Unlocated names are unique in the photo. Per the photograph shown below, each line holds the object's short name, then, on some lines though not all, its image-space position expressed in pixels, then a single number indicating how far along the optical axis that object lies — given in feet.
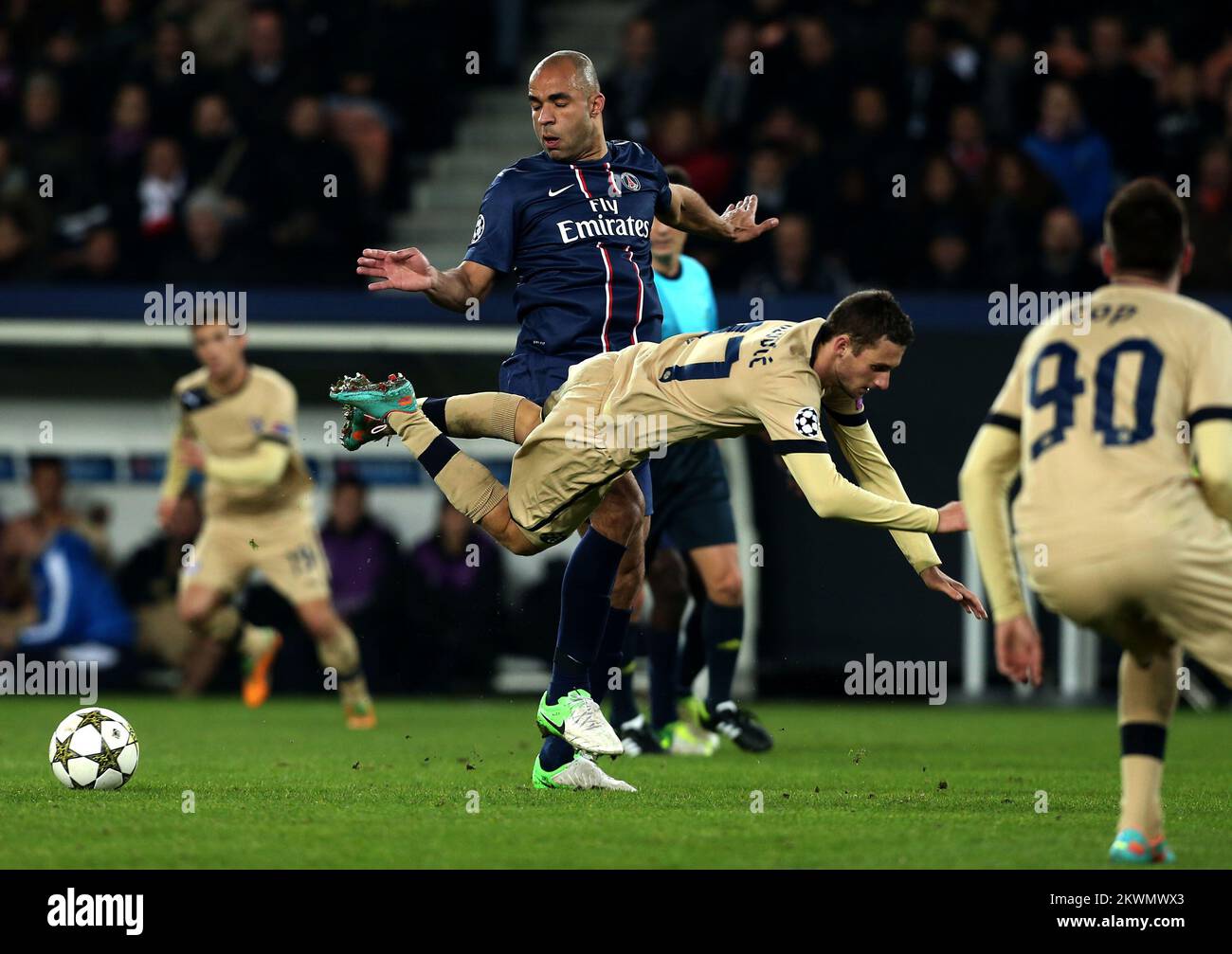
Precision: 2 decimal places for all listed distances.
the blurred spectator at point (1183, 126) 48.44
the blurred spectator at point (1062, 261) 45.11
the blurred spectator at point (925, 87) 49.93
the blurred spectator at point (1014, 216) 46.14
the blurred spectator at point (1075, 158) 48.08
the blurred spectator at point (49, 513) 47.91
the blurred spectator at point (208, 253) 48.42
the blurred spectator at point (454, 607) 46.01
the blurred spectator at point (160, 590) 47.91
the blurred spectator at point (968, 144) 48.91
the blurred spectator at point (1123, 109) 48.70
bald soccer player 22.95
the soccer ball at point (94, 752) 22.91
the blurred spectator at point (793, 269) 45.80
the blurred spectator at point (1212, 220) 46.14
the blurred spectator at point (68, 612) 47.67
